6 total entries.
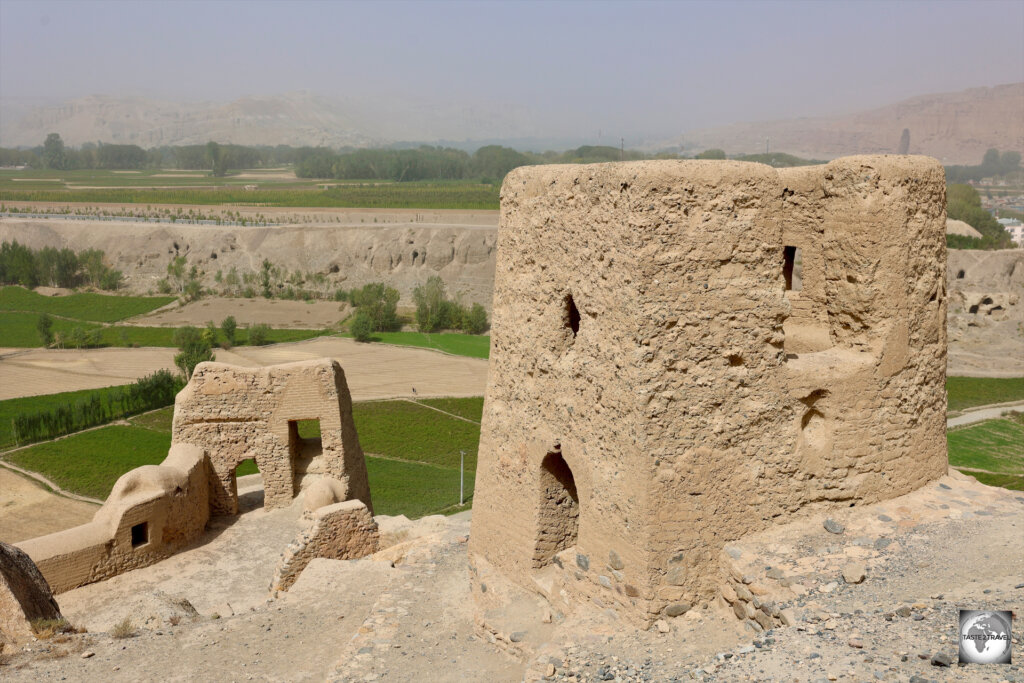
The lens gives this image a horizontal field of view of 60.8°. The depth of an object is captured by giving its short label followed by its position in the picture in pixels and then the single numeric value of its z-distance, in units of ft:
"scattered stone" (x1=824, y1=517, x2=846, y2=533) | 30.37
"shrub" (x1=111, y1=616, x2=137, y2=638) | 39.52
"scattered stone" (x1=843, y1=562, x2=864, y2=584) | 27.61
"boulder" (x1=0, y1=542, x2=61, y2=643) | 37.37
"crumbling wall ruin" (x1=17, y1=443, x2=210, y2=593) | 48.62
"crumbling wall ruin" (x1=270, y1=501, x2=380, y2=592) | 46.78
